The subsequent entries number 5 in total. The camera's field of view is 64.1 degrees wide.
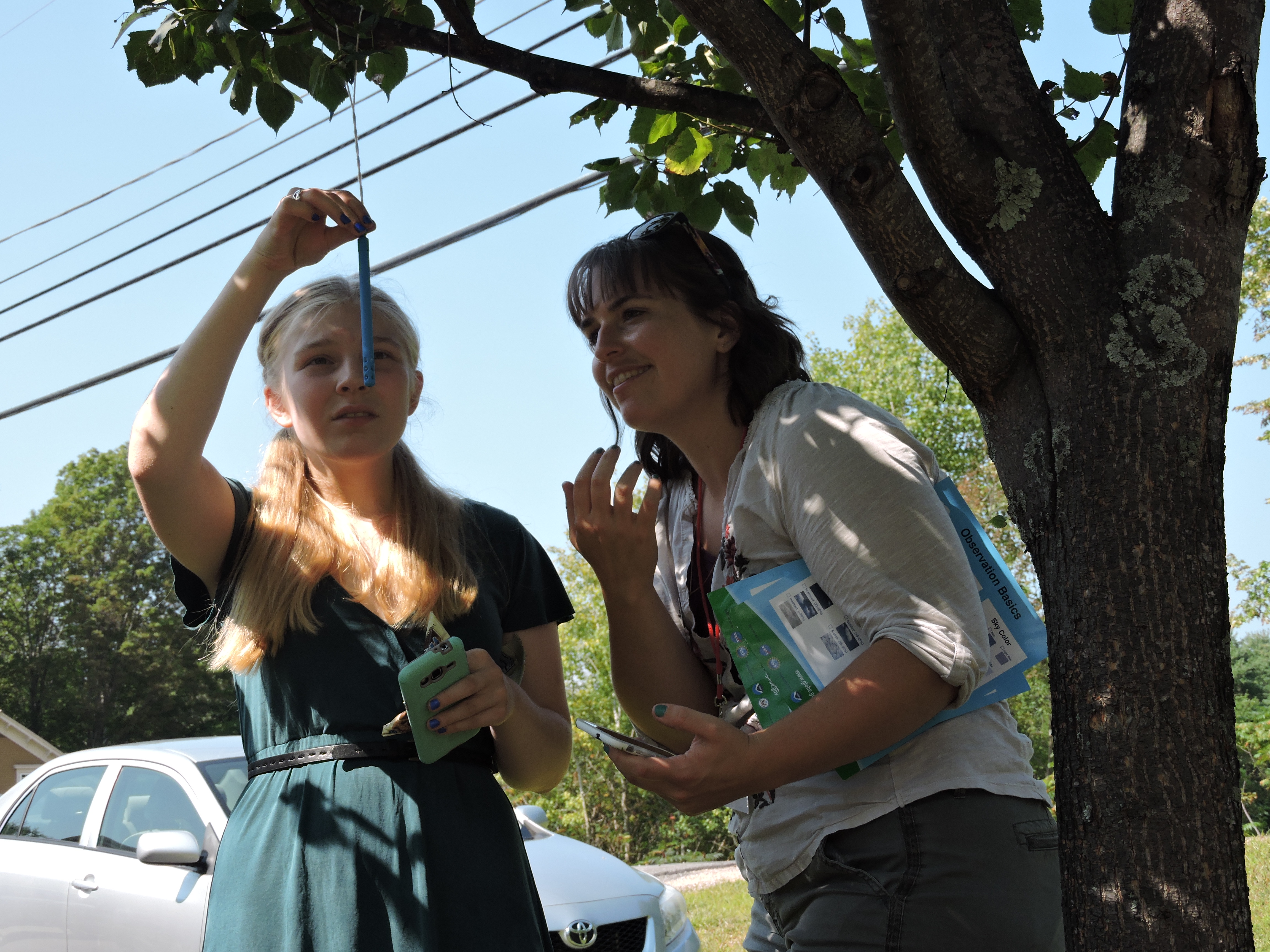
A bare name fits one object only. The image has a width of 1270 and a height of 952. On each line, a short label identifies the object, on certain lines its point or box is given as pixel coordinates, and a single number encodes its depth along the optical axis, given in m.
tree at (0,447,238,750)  35.78
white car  4.27
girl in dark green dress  1.57
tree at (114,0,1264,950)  1.31
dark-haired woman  1.36
